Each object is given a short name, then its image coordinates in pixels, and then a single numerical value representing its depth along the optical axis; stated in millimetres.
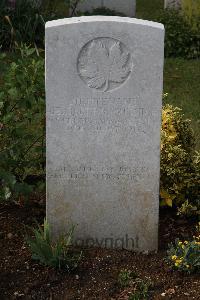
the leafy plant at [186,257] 4031
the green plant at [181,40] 9828
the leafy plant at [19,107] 4477
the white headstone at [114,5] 11438
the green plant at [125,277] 4016
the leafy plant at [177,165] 4766
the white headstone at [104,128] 4023
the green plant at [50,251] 4008
